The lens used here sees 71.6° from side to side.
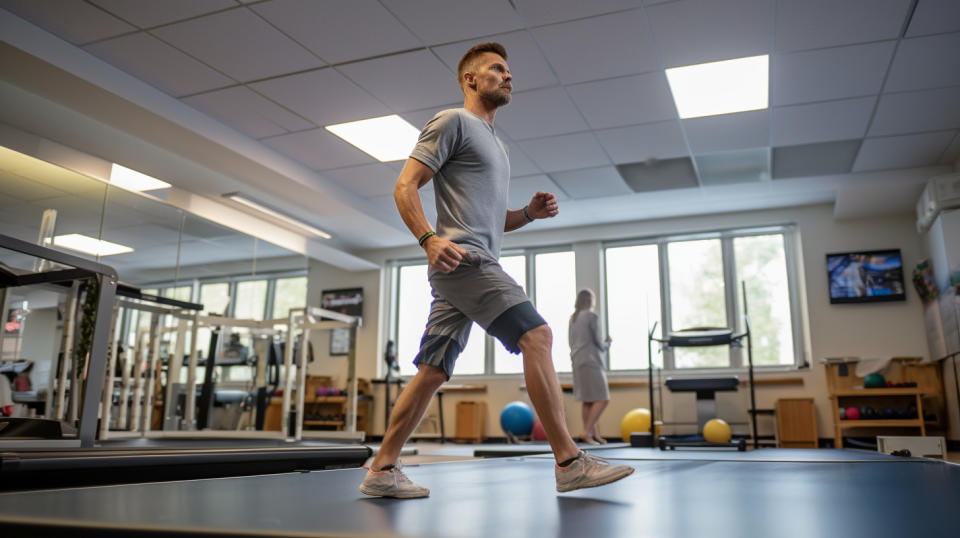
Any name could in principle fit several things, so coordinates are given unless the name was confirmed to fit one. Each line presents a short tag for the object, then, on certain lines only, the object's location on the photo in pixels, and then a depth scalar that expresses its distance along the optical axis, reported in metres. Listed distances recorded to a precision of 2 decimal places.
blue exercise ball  7.48
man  1.56
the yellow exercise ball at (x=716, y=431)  5.71
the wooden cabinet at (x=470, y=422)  8.51
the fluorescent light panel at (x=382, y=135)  5.64
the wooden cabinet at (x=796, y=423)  7.02
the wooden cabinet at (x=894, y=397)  6.35
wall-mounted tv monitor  7.28
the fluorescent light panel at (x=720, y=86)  4.71
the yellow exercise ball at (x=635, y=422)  6.82
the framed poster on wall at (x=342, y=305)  9.60
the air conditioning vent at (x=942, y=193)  6.15
